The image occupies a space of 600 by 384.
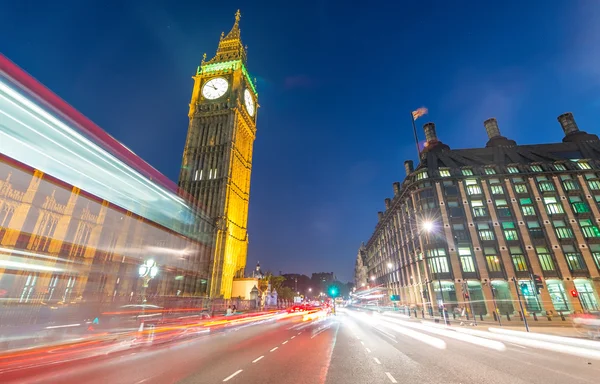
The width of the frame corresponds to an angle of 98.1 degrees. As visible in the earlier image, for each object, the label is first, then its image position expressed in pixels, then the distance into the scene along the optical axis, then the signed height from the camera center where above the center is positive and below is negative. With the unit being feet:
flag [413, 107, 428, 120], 86.97 +57.20
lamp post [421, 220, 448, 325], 146.48 +34.41
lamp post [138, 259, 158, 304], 66.23 +6.14
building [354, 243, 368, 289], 350.11 +36.97
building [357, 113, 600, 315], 131.95 +35.74
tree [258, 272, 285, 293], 215.63 +10.93
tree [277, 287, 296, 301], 305.04 +0.98
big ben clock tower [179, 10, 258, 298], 190.80 +109.92
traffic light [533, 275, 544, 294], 65.53 +2.80
